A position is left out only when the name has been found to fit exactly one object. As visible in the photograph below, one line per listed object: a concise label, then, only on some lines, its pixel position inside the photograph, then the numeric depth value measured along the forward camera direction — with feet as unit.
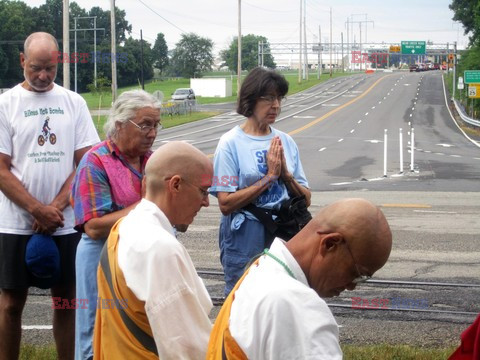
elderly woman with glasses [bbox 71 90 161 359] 13.39
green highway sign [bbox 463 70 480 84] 148.05
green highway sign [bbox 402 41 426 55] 287.28
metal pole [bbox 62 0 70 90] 100.25
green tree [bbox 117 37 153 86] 229.66
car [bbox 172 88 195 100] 226.79
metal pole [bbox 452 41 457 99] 223.43
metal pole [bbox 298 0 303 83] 296.40
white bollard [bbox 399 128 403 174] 79.48
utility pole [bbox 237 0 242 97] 185.96
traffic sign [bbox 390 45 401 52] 295.69
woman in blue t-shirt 16.05
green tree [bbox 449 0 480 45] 246.47
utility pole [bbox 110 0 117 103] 124.16
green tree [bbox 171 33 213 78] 258.57
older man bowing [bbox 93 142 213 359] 8.46
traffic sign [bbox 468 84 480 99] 145.59
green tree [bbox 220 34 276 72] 267.59
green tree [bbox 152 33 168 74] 299.79
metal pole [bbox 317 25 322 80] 322.30
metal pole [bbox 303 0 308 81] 311.23
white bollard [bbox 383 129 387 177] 76.69
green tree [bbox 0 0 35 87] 184.03
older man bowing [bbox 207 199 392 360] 7.24
